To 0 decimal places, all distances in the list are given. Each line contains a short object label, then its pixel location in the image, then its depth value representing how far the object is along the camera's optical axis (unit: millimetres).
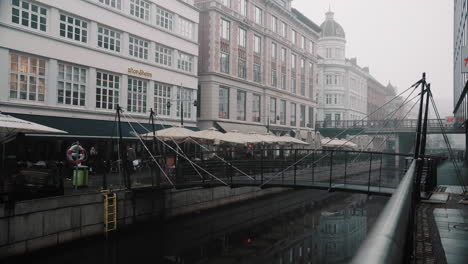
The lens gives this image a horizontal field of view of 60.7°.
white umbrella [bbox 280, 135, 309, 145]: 32906
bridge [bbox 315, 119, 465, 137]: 54134
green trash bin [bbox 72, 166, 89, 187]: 16875
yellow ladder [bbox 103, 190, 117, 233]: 16594
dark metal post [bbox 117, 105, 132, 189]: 18031
